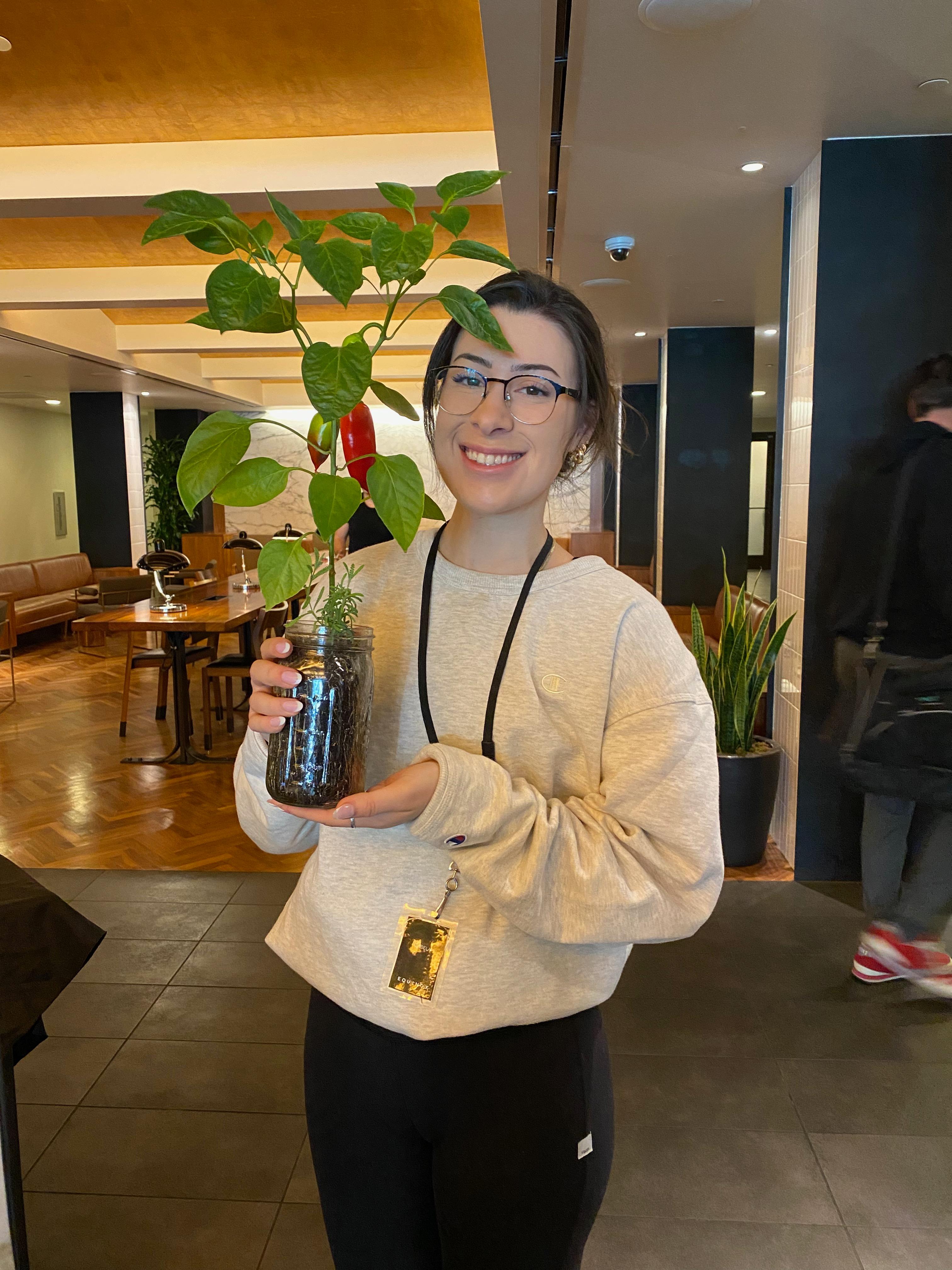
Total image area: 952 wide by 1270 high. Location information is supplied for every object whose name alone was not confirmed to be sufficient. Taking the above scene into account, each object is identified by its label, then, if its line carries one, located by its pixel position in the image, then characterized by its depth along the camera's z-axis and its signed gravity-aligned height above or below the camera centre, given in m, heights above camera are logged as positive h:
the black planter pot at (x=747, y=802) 3.53 -1.15
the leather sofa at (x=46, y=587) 9.32 -0.84
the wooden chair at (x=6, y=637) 6.61 -1.11
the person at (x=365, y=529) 2.86 -0.06
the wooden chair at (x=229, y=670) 5.43 -0.96
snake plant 3.58 -0.67
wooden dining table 5.00 -0.61
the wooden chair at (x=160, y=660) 5.82 -0.95
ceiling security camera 4.71 +1.37
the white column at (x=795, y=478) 3.46 +0.12
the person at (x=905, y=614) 2.81 -0.37
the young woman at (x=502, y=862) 0.86 -0.34
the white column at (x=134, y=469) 11.06 +0.53
